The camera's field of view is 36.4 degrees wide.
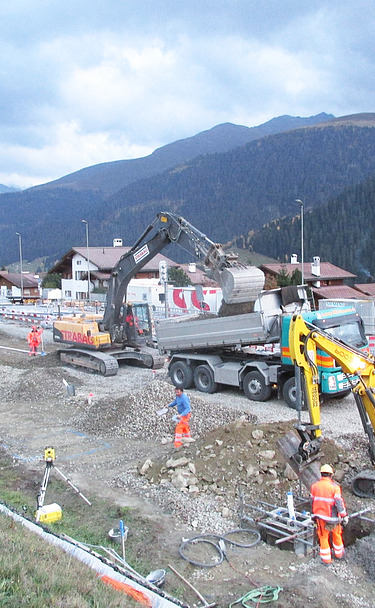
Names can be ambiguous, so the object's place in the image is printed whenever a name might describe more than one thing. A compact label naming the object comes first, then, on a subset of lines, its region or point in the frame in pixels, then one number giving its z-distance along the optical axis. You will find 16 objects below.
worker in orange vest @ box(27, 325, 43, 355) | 25.28
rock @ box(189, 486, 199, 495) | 9.34
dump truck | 14.22
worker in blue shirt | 11.67
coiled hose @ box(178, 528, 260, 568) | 7.36
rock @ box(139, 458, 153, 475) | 10.29
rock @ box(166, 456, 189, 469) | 10.05
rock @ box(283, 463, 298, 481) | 9.44
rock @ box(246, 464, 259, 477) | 9.48
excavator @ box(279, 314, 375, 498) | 8.46
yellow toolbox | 8.20
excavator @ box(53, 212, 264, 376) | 18.33
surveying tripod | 8.42
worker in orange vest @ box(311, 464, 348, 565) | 7.22
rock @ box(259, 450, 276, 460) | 9.80
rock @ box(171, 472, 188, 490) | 9.50
